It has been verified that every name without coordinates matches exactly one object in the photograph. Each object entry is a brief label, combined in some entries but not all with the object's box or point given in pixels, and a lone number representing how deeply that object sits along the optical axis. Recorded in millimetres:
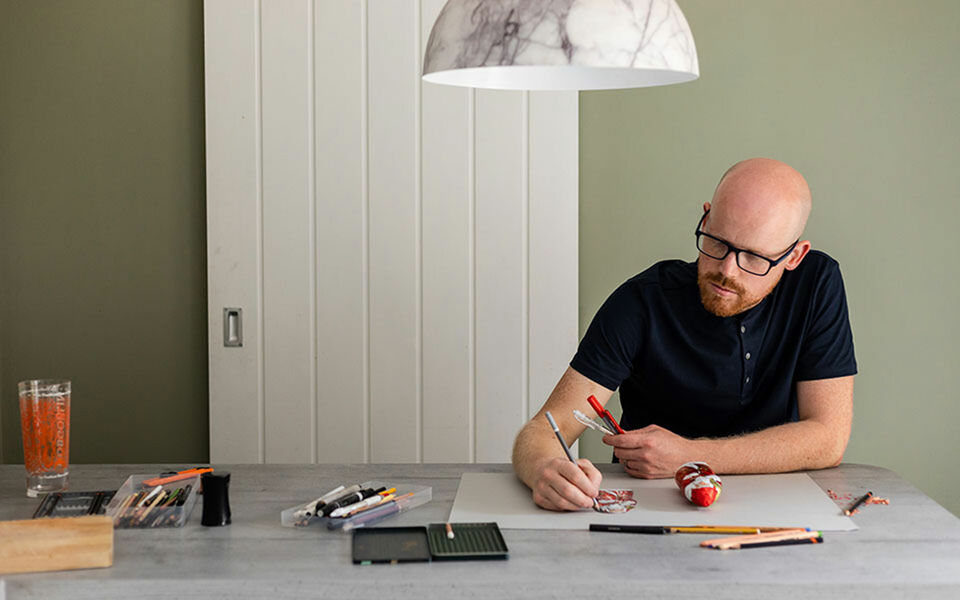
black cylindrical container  1531
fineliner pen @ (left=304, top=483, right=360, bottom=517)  1547
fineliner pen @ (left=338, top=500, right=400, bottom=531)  1519
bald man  1995
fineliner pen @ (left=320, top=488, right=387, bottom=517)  1541
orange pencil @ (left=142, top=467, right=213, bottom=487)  1692
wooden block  1338
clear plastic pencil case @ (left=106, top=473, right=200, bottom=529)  1533
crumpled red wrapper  1582
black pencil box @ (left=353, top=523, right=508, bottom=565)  1373
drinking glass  1646
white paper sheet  1537
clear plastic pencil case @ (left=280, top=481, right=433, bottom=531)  1523
